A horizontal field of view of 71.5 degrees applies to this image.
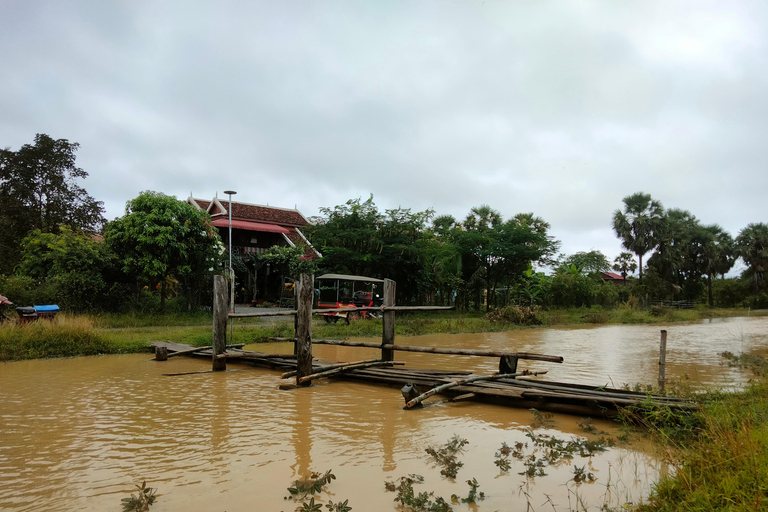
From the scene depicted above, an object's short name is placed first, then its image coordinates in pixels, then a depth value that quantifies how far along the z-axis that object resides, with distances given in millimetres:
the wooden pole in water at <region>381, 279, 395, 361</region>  9633
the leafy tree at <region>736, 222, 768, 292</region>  41469
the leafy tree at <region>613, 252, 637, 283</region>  46812
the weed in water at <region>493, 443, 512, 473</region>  4668
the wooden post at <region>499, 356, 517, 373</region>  8289
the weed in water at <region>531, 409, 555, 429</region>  6179
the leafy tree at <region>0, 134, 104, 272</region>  21875
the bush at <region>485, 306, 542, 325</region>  22438
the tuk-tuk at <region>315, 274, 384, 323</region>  20859
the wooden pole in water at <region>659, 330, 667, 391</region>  8110
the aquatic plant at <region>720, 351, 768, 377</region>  9994
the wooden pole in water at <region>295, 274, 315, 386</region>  8461
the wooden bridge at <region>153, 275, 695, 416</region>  6543
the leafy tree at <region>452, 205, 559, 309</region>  26938
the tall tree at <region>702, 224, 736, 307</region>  40938
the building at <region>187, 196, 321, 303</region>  25688
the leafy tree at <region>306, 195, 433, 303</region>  22812
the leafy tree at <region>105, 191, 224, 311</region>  17000
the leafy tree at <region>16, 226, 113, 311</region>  15852
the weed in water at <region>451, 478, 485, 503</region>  3954
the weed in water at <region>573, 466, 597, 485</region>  4365
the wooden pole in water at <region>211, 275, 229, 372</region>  9758
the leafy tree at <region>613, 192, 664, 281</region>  38750
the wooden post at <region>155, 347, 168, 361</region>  11062
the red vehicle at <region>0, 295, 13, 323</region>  12923
